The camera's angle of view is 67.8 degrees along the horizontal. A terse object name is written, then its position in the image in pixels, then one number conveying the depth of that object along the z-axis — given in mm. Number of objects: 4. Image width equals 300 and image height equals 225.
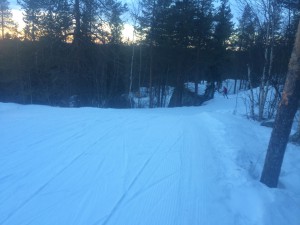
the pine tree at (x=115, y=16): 15924
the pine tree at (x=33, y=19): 14285
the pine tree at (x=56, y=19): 14181
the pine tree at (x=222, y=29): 20479
